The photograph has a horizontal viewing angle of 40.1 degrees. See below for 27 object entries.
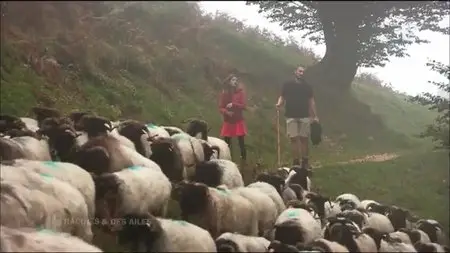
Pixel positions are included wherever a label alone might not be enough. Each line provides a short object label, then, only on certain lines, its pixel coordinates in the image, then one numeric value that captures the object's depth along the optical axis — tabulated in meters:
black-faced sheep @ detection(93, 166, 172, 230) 7.40
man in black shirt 13.26
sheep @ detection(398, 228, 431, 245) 10.40
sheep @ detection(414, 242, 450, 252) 9.85
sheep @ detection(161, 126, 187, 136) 11.52
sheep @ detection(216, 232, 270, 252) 6.96
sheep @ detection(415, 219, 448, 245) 11.49
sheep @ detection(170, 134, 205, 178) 10.40
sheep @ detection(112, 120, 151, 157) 10.09
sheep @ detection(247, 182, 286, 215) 9.66
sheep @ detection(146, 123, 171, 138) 10.80
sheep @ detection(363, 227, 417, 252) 9.34
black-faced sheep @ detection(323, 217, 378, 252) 8.62
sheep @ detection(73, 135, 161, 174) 8.34
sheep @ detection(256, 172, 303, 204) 10.67
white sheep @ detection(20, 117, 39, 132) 9.49
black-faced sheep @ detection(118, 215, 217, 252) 6.57
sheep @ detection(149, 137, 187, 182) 9.77
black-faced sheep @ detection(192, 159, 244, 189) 9.62
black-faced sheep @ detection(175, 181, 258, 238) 8.01
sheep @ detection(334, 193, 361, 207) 11.96
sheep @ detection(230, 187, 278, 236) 8.96
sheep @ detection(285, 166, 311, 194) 11.90
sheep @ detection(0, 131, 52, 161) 7.86
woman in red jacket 13.20
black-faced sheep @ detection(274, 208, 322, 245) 8.34
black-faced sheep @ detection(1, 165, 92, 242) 6.45
